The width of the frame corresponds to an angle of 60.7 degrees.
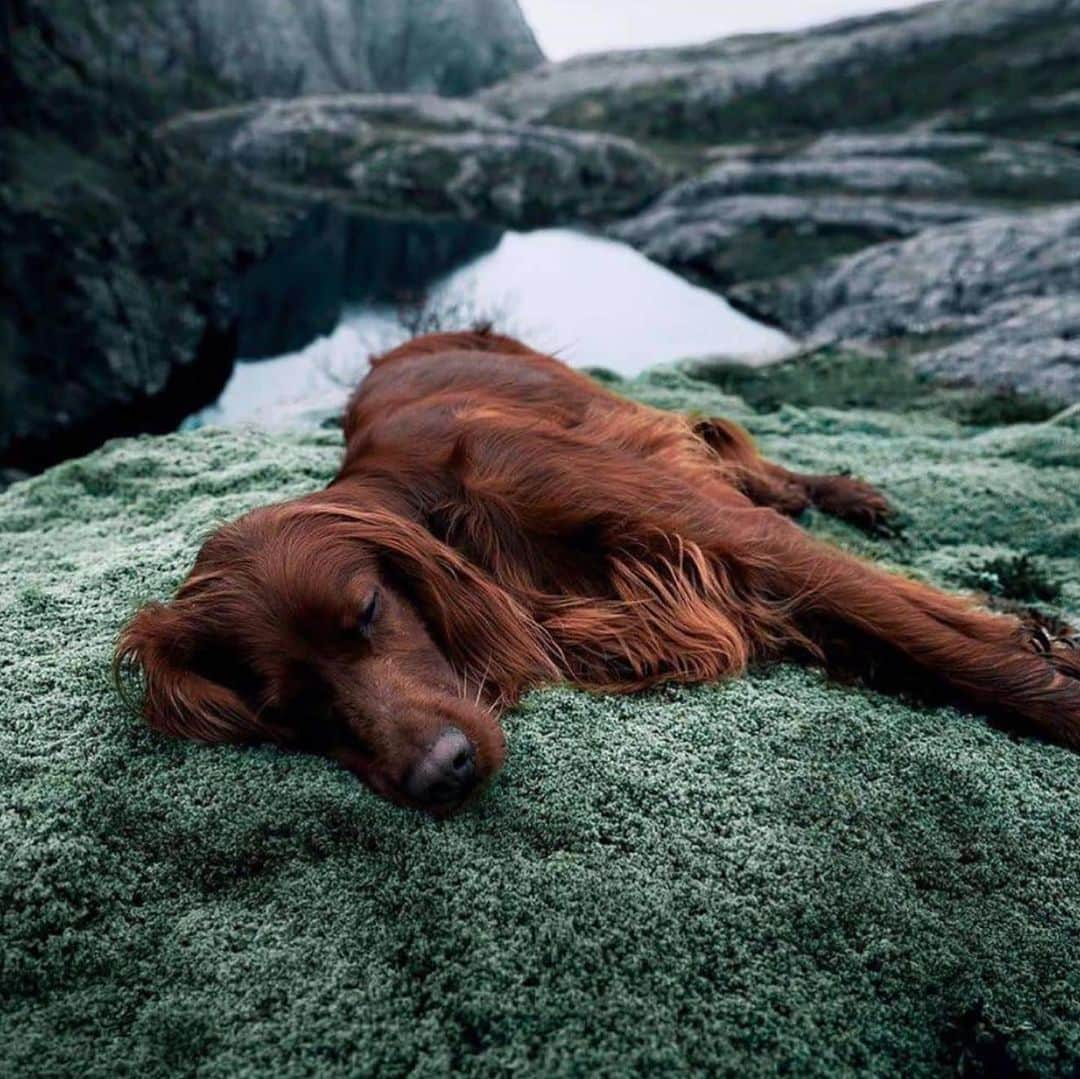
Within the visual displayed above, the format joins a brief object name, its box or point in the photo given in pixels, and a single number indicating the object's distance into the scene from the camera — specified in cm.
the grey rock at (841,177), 1805
